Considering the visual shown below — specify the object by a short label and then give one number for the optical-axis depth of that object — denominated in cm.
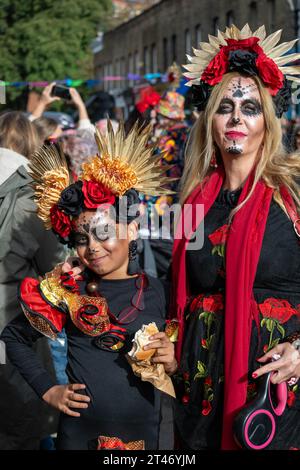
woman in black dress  261
